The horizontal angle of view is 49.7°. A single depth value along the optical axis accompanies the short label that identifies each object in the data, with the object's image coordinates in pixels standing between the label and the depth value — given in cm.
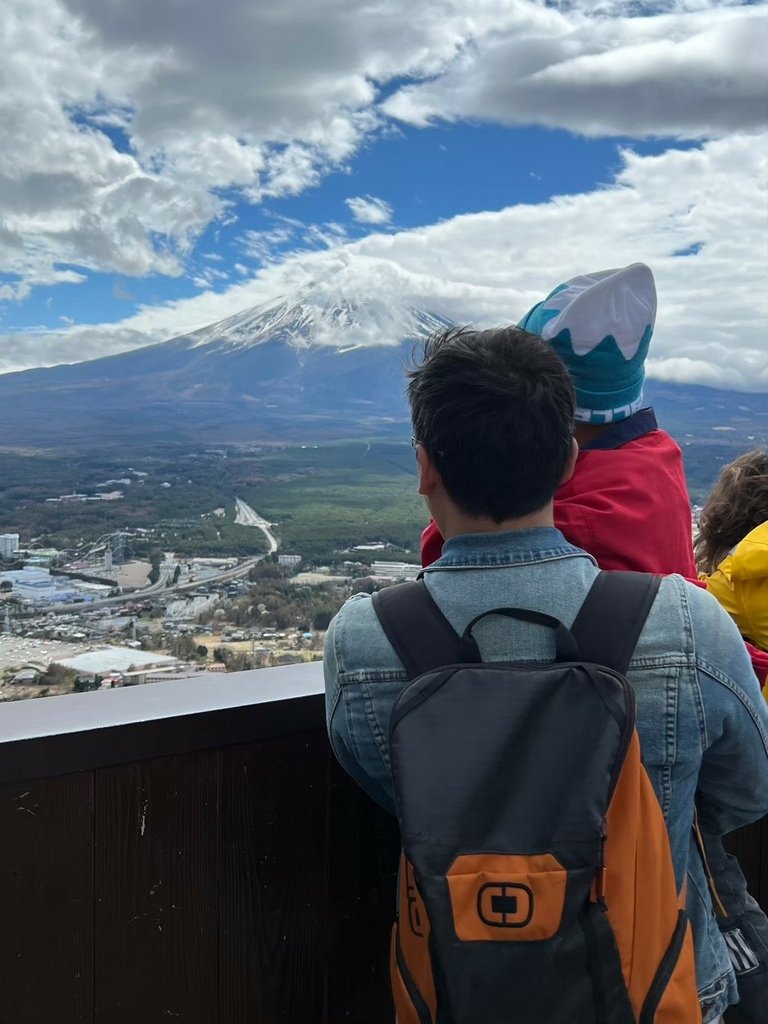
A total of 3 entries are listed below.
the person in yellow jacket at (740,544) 158
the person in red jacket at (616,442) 103
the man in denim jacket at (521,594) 84
